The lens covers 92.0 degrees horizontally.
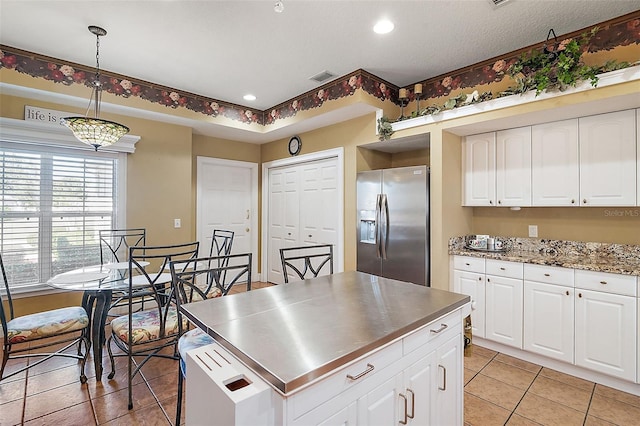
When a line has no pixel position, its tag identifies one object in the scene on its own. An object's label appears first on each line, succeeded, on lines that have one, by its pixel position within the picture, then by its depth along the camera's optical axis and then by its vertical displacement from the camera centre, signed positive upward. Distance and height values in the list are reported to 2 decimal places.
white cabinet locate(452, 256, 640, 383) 2.27 -0.80
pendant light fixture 2.47 +0.70
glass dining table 2.27 -0.54
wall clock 4.73 +1.07
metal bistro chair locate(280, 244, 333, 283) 4.43 -0.64
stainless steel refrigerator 3.20 -0.10
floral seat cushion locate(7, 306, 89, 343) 2.19 -0.82
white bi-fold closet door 4.25 +0.11
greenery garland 2.29 +1.13
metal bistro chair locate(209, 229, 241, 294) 4.63 -0.46
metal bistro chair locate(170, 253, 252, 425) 1.67 -0.53
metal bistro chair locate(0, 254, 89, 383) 2.16 -0.83
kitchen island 0.92 -0.51
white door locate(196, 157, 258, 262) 4.89 +0.21
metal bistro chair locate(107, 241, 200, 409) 2.14 -0.81
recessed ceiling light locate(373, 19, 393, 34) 2.50 +1.55
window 3.21 +0.07
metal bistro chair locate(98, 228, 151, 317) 3.65 -0.36
